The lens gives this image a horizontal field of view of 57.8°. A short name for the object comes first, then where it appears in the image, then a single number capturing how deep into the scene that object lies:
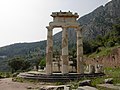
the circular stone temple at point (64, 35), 13.23
